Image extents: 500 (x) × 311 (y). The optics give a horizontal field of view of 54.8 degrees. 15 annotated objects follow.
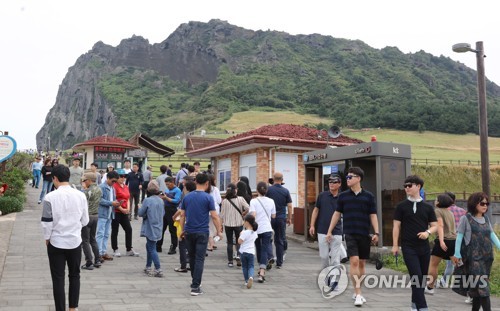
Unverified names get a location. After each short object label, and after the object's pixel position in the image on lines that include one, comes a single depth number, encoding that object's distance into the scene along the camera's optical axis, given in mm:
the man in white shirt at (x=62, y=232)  5176
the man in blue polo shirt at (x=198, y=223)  6711
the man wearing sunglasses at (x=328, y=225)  7543
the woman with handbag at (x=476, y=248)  5512
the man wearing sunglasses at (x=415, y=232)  5715
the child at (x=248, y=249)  7371
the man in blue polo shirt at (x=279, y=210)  9266
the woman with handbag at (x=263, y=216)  8344
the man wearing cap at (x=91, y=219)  8172
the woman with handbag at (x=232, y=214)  9210
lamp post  11719
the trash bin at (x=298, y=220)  13586
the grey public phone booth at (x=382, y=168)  10520
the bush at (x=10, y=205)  15117
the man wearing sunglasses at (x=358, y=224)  6438
